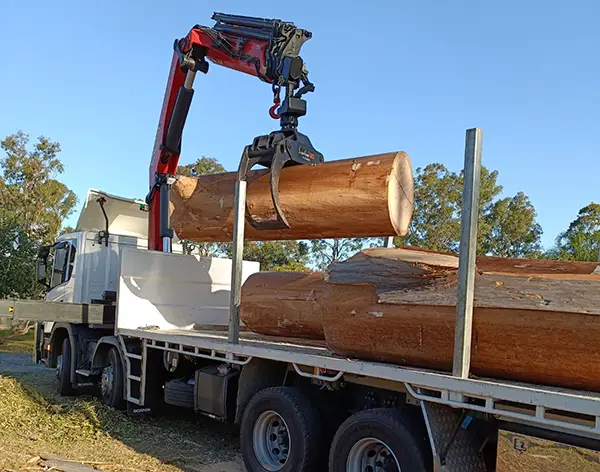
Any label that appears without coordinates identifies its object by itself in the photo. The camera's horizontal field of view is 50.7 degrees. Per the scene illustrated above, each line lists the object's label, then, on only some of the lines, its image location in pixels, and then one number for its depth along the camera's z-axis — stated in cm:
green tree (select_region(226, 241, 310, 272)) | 2617
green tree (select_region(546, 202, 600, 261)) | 1703
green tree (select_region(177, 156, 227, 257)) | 2930
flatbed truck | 363
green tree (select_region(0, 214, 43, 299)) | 2027
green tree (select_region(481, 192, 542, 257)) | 2245
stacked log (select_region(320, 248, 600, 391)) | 361
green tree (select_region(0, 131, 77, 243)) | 2773
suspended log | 530
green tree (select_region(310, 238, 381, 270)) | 1828
